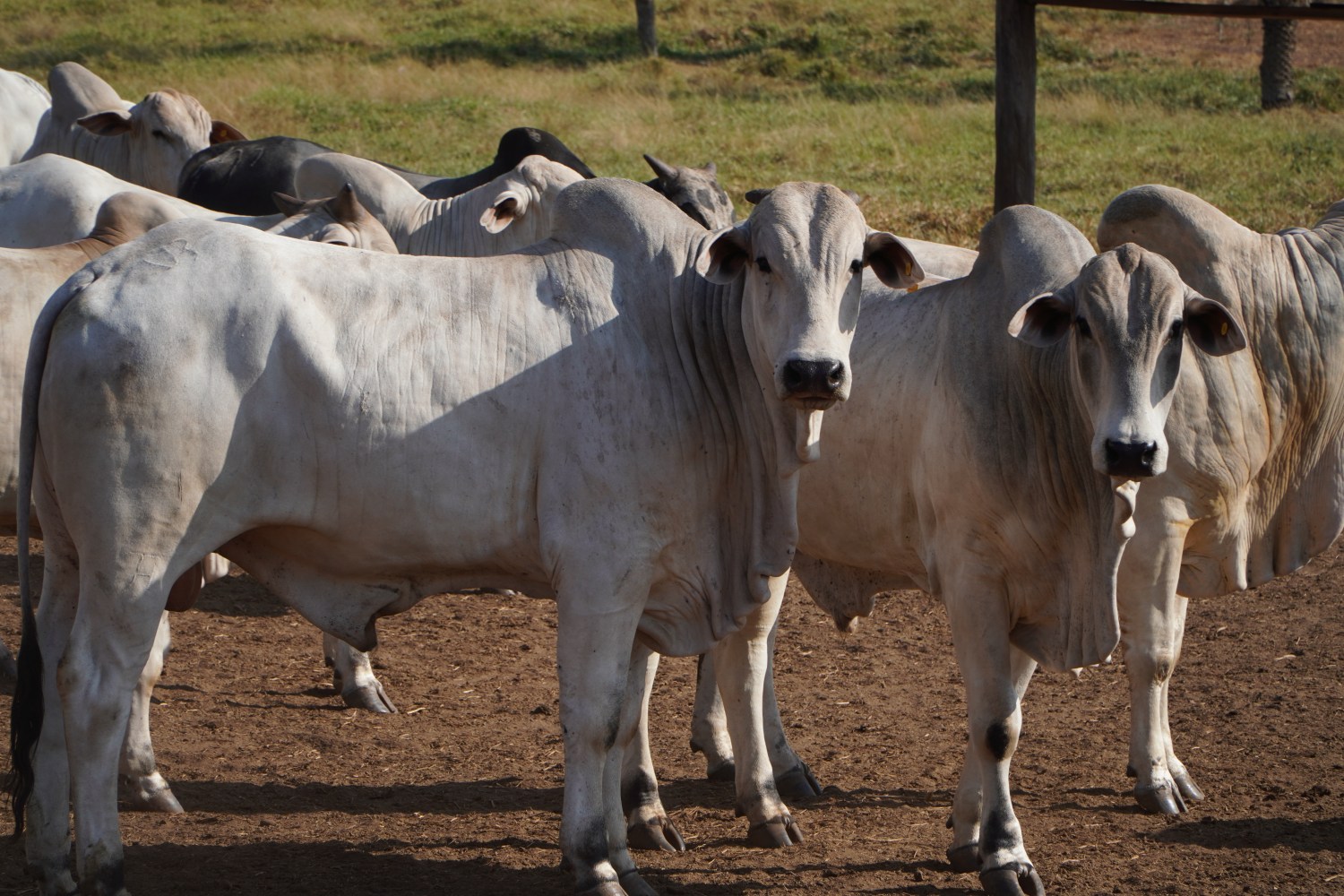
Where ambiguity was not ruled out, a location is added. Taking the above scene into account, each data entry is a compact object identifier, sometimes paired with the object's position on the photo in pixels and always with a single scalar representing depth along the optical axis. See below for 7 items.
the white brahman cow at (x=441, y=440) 7.56
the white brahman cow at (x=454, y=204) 13.73
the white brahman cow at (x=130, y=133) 20.05
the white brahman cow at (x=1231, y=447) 10.13
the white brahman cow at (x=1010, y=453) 8.34
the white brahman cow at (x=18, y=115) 21.66
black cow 19.33
